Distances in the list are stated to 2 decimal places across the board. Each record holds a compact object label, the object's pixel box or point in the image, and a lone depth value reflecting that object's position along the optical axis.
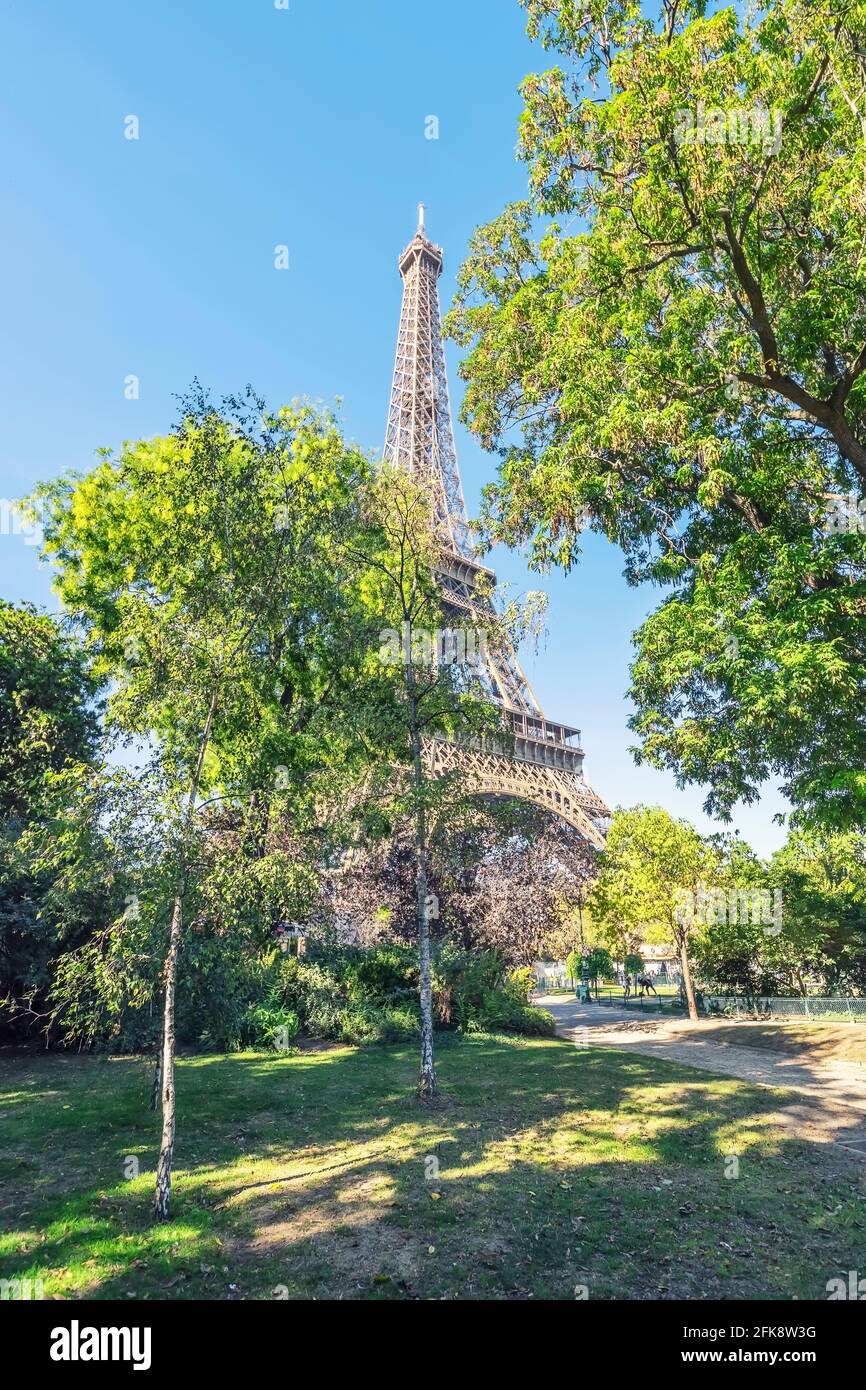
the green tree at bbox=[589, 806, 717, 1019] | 28.05
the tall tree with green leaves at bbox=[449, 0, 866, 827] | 8.93
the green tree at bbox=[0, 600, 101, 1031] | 13.90
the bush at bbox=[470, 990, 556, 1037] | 20.20
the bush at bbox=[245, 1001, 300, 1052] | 17.23
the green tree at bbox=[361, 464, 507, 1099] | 13.09
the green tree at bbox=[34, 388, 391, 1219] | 8.08
